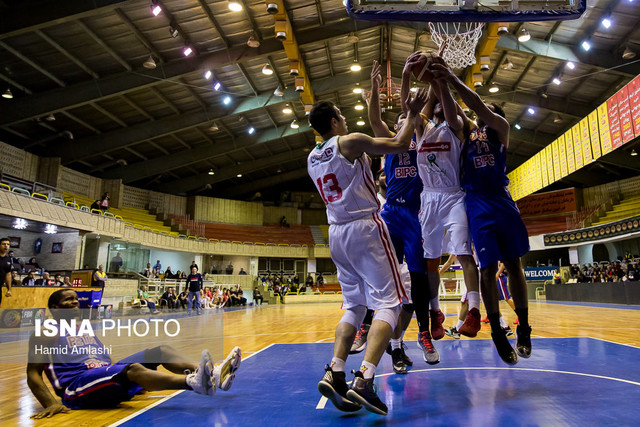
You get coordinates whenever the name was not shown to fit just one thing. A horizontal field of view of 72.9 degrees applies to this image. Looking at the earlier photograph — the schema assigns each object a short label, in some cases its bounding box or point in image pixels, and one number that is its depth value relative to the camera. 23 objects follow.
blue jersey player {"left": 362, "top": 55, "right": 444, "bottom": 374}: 3.88
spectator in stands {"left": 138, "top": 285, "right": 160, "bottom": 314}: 15.48
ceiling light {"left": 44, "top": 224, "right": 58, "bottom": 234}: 17.30
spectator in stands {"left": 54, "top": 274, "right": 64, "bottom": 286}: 12.38
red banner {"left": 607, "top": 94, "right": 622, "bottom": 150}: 12.18
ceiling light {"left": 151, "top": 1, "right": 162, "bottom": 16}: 12.20
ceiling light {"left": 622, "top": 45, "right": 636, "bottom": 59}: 14.10
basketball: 3.25
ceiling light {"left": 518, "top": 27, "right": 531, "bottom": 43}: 13.28
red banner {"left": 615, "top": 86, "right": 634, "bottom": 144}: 11.62
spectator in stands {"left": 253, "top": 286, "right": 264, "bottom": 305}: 25.52
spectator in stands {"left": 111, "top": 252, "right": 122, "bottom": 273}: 20.00
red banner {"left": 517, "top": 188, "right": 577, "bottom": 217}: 27.53
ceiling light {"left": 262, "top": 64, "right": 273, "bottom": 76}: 15.24
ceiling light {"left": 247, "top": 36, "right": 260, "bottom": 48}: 14.46
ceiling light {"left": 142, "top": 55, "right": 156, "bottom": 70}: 14.17
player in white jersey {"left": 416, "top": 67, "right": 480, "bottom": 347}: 3.48
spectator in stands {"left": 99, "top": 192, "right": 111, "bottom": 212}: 19.55
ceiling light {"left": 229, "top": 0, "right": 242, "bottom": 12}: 11.84
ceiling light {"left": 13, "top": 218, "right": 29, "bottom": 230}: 15.80
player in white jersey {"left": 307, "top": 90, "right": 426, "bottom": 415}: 2.82
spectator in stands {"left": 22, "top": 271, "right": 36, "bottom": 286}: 12.33
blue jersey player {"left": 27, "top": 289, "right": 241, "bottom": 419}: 2.90
